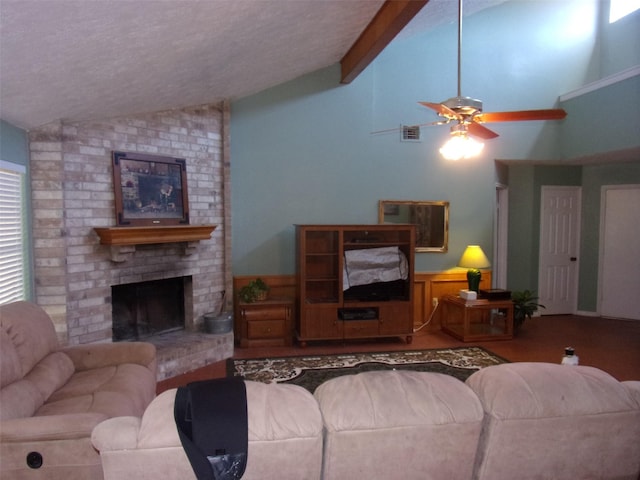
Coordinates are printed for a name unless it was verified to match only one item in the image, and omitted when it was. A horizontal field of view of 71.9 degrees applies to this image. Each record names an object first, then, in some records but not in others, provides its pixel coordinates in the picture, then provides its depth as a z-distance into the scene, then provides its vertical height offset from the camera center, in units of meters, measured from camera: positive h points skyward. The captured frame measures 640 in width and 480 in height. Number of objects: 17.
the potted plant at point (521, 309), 5.38 -1.05
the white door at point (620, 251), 6.10 -0.40
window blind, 2.87 -0.11
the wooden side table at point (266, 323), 4.79 -1.10
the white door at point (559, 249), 6.42 -0.39
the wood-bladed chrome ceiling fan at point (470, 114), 2.76 +0.73
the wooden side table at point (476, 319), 5.11 -1.21
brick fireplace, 3.40 +0.05
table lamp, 5.31 -0.48
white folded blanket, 5.03 -0.49
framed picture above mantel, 3.88 +0.31
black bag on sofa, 1.11 -0.54
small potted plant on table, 4.82 -0.76
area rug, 3.98 -1.37
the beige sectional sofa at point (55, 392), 1.83 -0.90
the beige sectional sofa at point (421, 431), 1.16 -0.58
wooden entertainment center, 4.85 -0.67
